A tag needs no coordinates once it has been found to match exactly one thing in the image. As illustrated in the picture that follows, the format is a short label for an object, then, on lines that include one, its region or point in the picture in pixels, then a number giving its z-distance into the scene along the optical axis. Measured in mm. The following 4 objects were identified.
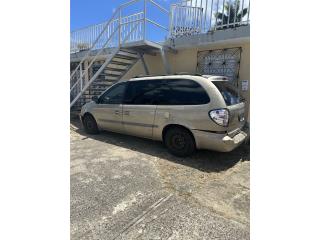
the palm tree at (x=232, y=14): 5625
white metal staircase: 6863
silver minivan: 3955
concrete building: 5816
